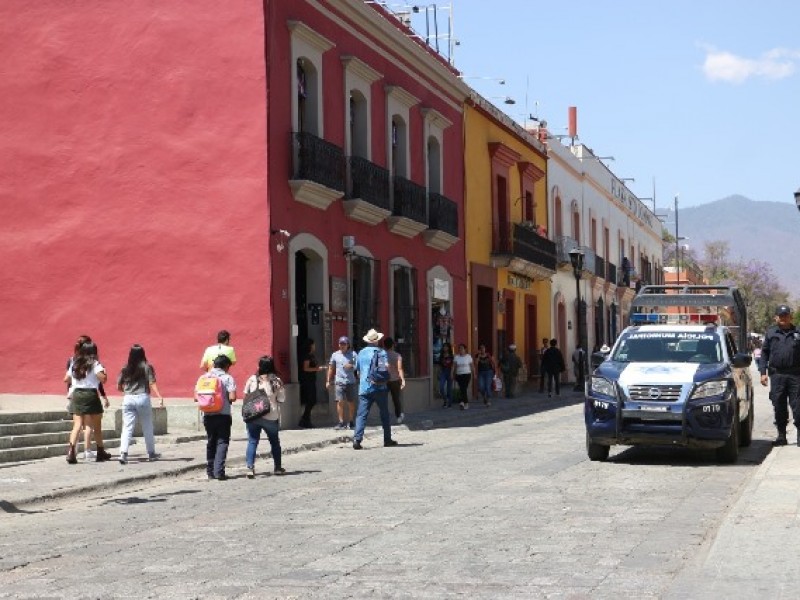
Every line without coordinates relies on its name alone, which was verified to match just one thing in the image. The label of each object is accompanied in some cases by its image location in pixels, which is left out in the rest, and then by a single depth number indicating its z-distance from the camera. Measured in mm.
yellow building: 36094
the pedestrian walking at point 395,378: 23681
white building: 46750
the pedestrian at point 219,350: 19891
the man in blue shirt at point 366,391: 19234
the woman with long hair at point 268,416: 15453
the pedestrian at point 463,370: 31250
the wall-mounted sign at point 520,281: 39875
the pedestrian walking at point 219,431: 15242
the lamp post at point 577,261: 37094
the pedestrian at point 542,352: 40219
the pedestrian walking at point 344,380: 22062
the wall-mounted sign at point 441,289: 32250
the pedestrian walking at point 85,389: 16844
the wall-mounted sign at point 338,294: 25328
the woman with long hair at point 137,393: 17109
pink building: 22344
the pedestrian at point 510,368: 36938
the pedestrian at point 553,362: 38875
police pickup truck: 15367
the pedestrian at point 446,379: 31453
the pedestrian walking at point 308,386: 22969
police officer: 16750
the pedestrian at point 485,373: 33062
